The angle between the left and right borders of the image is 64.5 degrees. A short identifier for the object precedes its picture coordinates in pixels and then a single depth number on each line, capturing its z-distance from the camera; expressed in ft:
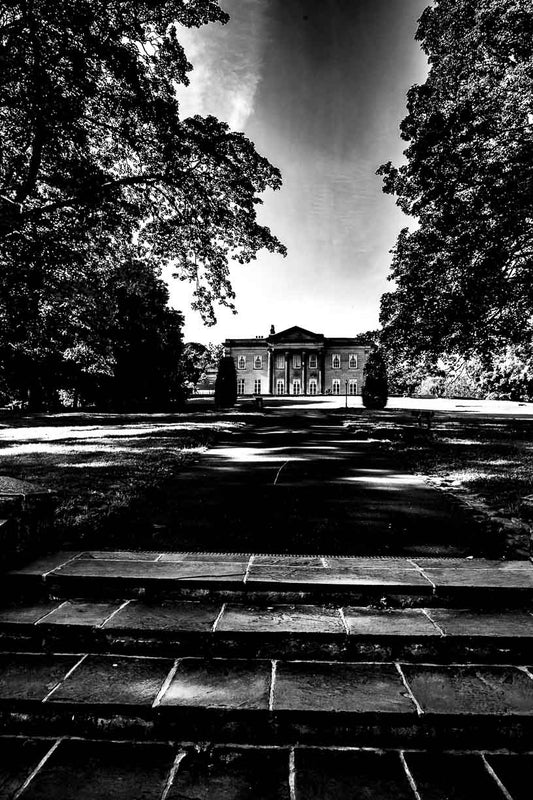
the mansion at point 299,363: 292.20
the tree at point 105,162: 26.48
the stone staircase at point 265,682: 6.40
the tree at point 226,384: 116.26
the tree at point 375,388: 119.14
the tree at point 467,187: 35.68
